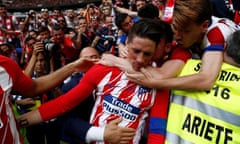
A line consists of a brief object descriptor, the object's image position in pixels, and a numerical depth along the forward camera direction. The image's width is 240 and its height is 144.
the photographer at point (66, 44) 5.68
